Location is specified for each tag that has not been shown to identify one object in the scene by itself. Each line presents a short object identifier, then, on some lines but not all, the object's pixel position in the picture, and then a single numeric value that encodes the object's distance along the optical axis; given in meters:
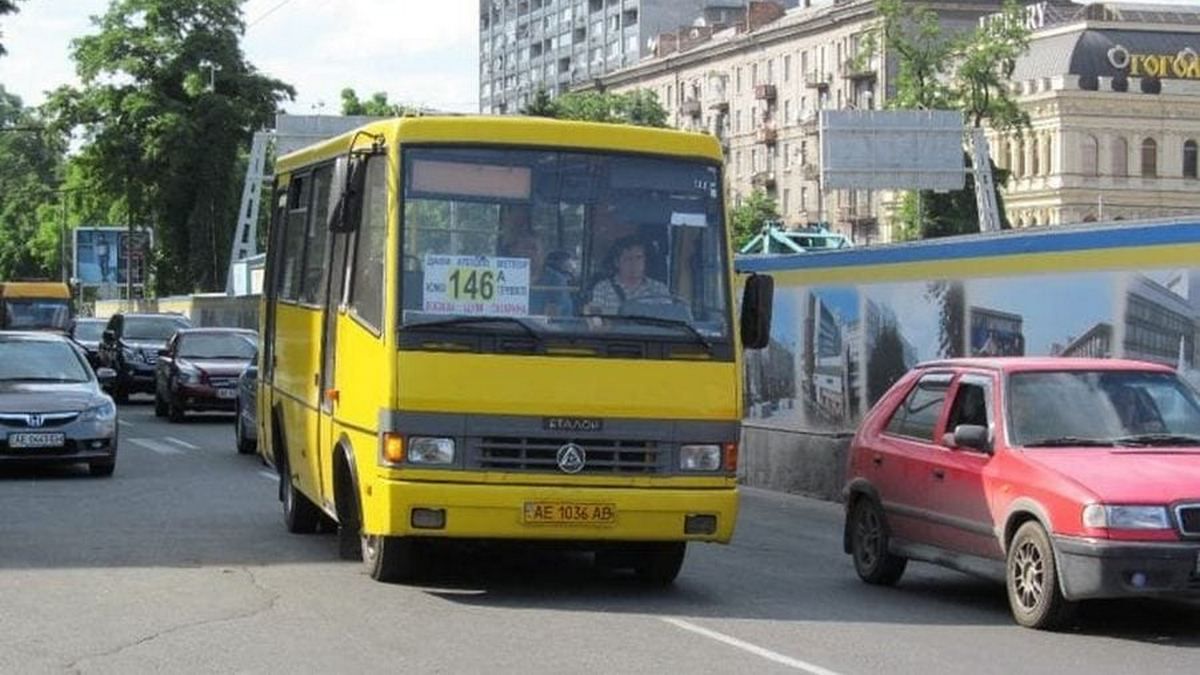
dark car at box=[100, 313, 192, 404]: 41.38
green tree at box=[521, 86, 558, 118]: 111.03
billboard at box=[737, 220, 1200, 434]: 18.36
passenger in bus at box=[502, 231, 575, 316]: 12.50
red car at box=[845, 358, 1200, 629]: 11.05
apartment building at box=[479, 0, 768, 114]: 154.00
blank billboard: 51.22
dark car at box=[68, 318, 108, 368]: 48.11
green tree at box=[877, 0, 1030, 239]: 79.44
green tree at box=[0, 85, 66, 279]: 138.25
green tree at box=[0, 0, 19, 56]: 31.86
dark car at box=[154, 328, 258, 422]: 33.69
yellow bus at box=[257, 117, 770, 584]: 12.24
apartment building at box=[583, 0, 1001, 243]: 110.12
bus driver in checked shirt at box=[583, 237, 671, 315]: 12.55
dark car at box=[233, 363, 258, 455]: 25.42
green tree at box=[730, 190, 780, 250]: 107.60
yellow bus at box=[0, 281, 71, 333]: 54.06
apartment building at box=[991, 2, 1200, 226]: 104.44
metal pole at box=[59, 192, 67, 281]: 121.38
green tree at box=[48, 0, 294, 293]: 84.12
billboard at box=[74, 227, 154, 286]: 108.00
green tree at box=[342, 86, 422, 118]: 106.62
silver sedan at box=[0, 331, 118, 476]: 21.70
